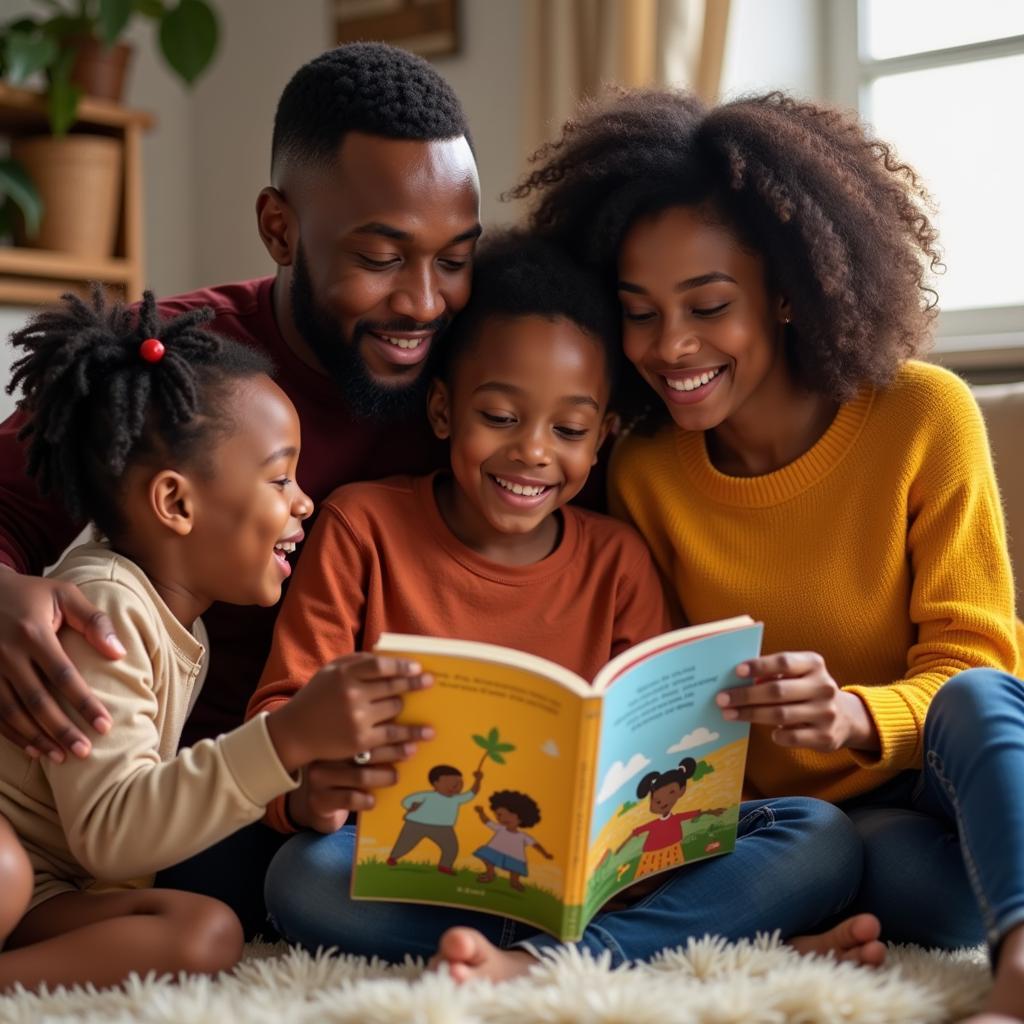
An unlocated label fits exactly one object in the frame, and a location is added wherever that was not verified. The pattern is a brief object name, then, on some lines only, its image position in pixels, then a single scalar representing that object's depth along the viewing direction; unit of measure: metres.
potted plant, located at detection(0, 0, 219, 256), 3.09
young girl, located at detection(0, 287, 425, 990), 1.17
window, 2.75
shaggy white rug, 1.02
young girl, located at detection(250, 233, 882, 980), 1.36
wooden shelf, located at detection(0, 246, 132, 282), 3.08
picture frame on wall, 3.11
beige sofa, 1.76
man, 1.56
